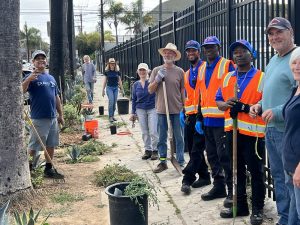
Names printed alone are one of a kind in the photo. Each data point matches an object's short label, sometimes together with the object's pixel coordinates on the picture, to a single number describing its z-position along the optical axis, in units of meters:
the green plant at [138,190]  4.62
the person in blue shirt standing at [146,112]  8.11
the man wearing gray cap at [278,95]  3.95
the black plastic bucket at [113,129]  11.23
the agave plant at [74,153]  8.36
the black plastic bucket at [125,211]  4.63
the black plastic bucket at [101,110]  15.12
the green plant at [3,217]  3.80
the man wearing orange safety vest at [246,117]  4.65
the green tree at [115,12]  68.25
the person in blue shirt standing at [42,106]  6.87
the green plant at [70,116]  12.04
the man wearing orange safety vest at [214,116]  5.39
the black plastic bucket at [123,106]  14.51
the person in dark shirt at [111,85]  12.91
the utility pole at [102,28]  47.83
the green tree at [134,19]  67.21
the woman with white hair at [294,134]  3.16
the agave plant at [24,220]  4.09
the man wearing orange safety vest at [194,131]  6.14
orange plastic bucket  10.72
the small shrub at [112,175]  6.56
